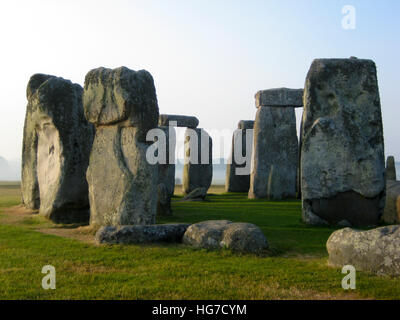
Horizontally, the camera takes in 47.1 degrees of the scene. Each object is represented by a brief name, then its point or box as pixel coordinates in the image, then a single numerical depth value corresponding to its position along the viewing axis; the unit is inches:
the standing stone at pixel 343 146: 380.2
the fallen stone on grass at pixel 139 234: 276.8
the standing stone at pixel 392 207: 390.3
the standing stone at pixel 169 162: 741.9
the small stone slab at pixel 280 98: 672.2
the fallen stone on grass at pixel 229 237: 253.4
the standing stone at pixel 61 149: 402.9
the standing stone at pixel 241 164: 857.5
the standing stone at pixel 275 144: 665.0
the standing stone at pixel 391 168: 688.7
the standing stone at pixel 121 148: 318.7
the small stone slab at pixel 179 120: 817.5
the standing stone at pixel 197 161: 818.8
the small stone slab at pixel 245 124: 887.5
